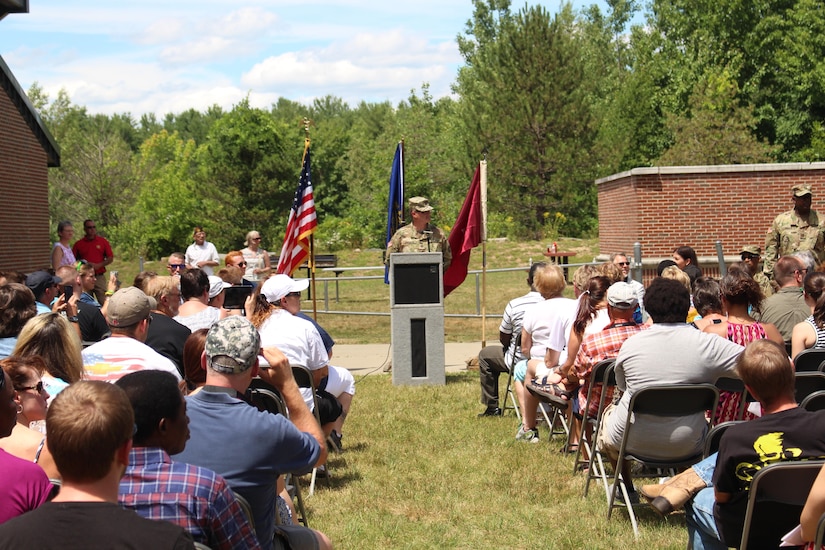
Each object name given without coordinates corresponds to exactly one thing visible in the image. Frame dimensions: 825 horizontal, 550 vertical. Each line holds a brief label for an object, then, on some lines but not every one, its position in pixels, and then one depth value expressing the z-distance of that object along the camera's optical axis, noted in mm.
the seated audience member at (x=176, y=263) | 12861
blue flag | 13047
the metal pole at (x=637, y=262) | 14378
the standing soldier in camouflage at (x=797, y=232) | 13156
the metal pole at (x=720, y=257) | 17297
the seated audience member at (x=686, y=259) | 10625
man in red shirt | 16922
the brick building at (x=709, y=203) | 19266
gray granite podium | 11711
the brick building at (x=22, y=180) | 19672
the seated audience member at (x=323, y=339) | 6902
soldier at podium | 11977
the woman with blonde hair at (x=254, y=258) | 16047
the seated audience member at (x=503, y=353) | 8852
